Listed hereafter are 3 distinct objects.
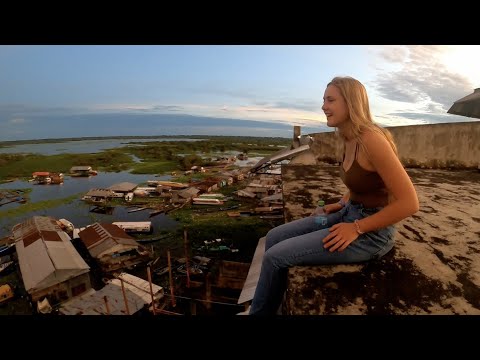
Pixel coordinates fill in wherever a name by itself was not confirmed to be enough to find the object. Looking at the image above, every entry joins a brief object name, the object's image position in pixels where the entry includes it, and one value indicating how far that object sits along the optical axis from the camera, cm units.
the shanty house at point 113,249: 1404
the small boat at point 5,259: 1485
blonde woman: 161
